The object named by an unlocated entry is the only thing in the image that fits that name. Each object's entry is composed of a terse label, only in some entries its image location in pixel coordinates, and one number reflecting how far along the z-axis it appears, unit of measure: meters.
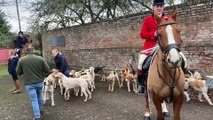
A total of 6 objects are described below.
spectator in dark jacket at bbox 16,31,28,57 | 7.51
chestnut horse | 2.34
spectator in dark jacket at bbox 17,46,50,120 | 4.18
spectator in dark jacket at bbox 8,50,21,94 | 6.72
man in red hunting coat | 3.03
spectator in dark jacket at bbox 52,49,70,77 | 5.68
